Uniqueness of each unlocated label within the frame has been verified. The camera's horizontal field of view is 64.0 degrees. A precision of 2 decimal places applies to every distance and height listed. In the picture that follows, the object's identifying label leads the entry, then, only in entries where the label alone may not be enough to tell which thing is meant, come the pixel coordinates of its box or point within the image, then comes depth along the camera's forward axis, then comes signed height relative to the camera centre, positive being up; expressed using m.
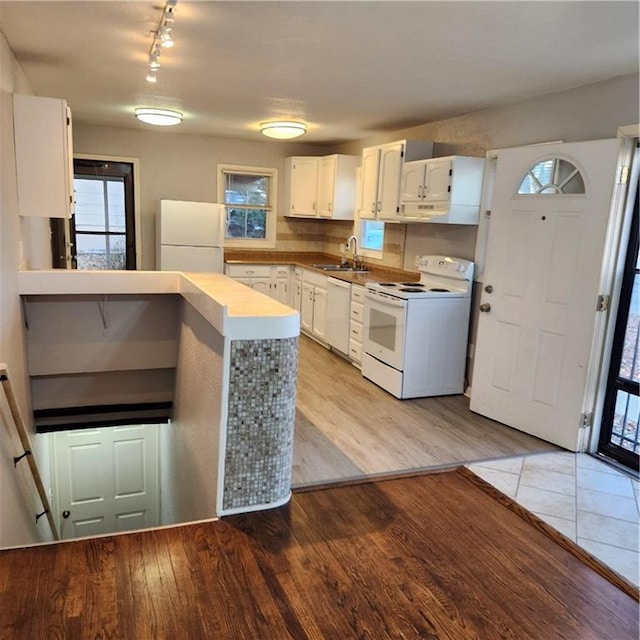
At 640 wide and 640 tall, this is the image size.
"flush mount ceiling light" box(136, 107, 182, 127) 4.74 +0.95
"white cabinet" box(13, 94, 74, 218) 3.08 +0.35
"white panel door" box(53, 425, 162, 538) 4.61 -2.41
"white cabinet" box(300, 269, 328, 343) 5.69 -0.90
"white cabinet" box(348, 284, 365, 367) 4.90 -0.93
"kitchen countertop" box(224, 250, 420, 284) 5.23 -0.46
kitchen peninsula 2.27 -0.87
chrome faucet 6.02 -0.25
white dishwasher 5.17 -0.88
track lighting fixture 2.21 +0.89
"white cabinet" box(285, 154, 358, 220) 6.09 +0.49
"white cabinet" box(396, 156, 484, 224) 4.06 +0.34
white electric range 4.11 -0.83
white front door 3.13 -0.35
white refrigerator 5.90 -0.18
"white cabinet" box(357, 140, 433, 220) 4.70 +0.52
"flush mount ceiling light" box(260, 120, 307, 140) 5.06 +0.94
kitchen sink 5.84 -0.47
